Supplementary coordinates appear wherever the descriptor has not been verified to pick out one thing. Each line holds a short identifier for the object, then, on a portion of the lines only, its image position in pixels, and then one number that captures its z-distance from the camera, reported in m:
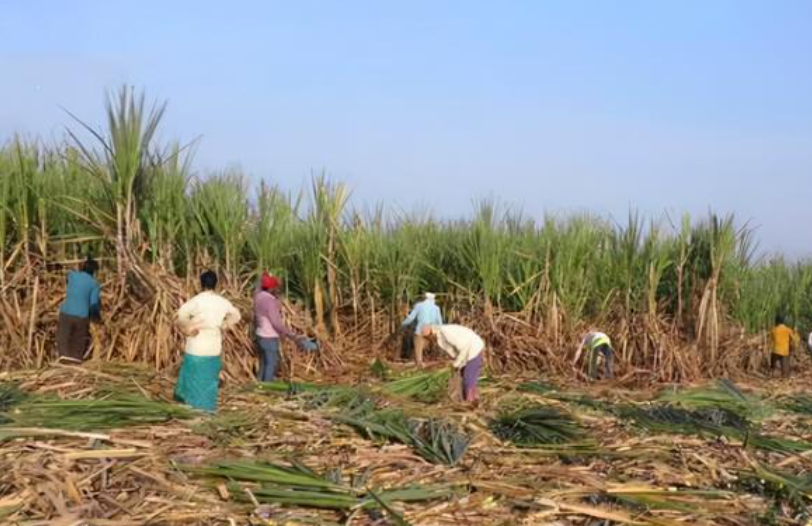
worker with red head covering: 8.68
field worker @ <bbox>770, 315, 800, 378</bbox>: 13.38
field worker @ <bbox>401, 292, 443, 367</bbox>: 10.85
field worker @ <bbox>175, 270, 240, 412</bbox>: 6.57
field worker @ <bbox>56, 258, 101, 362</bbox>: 8.03
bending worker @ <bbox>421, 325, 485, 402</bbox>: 7.77
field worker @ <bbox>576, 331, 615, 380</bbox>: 10.98
